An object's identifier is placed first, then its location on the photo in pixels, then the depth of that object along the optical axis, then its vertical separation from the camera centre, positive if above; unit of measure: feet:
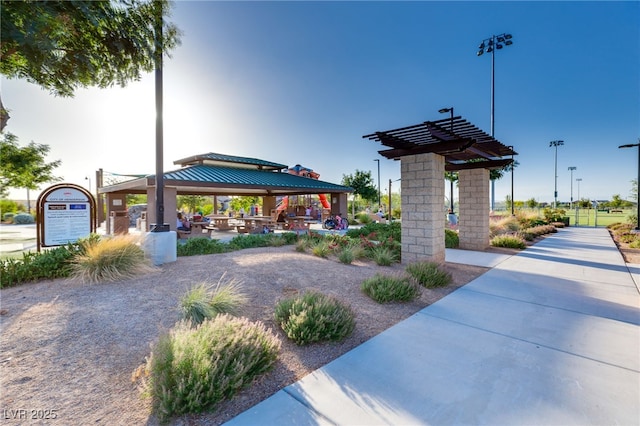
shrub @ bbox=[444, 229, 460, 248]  33.86 -3.98
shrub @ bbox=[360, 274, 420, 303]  14.40 -4.38
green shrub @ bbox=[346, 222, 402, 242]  32.67 -3.00
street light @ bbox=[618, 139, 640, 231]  43.39 +10.28
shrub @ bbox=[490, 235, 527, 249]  32.19 -4.03
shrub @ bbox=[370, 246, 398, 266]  22.67 -4.02
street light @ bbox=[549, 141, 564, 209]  106.24 +26.30
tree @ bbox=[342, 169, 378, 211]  95.86 +9.52
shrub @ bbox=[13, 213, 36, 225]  74.49 -1.86
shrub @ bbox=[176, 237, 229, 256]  25.29 -3.61
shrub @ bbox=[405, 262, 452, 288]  17.37 -4.35
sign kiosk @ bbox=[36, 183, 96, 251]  21.54 -0.17
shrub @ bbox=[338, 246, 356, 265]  22.21 -3.88
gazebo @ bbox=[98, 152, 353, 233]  36.32 +4.55
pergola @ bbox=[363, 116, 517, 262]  20.54 +4.02
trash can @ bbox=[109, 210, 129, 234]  42.45 -1.83
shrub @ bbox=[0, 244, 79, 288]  15.84 -3.43
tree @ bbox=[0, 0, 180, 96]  11.23 +9.94
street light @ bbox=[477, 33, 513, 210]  52.65 +33.11
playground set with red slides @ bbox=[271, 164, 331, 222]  76.48 +1.20
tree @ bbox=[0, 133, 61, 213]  39.11 +7.35
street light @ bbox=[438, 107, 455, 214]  19.70 +9.16
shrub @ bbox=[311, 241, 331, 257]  24.39 -3.67
